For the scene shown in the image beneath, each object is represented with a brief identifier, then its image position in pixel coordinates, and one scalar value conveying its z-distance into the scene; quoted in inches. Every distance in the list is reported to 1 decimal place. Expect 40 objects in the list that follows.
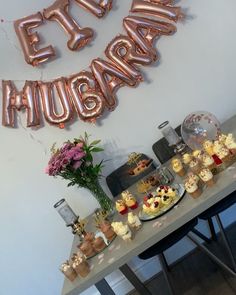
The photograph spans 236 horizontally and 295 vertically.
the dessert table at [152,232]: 63.6
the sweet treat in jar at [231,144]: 68.7
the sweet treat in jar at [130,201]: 82.4
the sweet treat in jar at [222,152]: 69.5
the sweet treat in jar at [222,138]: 72.6
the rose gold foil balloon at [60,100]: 103.4
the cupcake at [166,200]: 72.0
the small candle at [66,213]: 90.0
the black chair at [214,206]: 85.7
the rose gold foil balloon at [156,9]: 101.3
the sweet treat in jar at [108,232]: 76.7
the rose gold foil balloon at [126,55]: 102.7
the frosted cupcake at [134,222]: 72.0
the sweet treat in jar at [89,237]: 77.2
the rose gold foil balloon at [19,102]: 102.3
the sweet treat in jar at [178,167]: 79.4
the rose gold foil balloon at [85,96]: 103.3
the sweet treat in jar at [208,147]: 73.2
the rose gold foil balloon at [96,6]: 100.3
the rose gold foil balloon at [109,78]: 102.7
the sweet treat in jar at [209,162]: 71.0
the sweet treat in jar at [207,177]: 66.2
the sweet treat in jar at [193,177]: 68.2
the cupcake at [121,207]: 83.1
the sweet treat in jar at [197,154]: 75.7
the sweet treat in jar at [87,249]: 75.3
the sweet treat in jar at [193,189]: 67.0
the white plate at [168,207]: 70.7
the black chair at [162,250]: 86.3
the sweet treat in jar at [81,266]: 69.9
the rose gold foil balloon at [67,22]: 100.0
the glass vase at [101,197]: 90.0
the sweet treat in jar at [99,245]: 74.7
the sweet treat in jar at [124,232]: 69.9
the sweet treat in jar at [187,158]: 79.7
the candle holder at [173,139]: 90.1
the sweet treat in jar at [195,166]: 74.0
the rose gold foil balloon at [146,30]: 102.2
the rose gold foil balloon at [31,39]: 99.6
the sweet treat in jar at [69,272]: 71.6
